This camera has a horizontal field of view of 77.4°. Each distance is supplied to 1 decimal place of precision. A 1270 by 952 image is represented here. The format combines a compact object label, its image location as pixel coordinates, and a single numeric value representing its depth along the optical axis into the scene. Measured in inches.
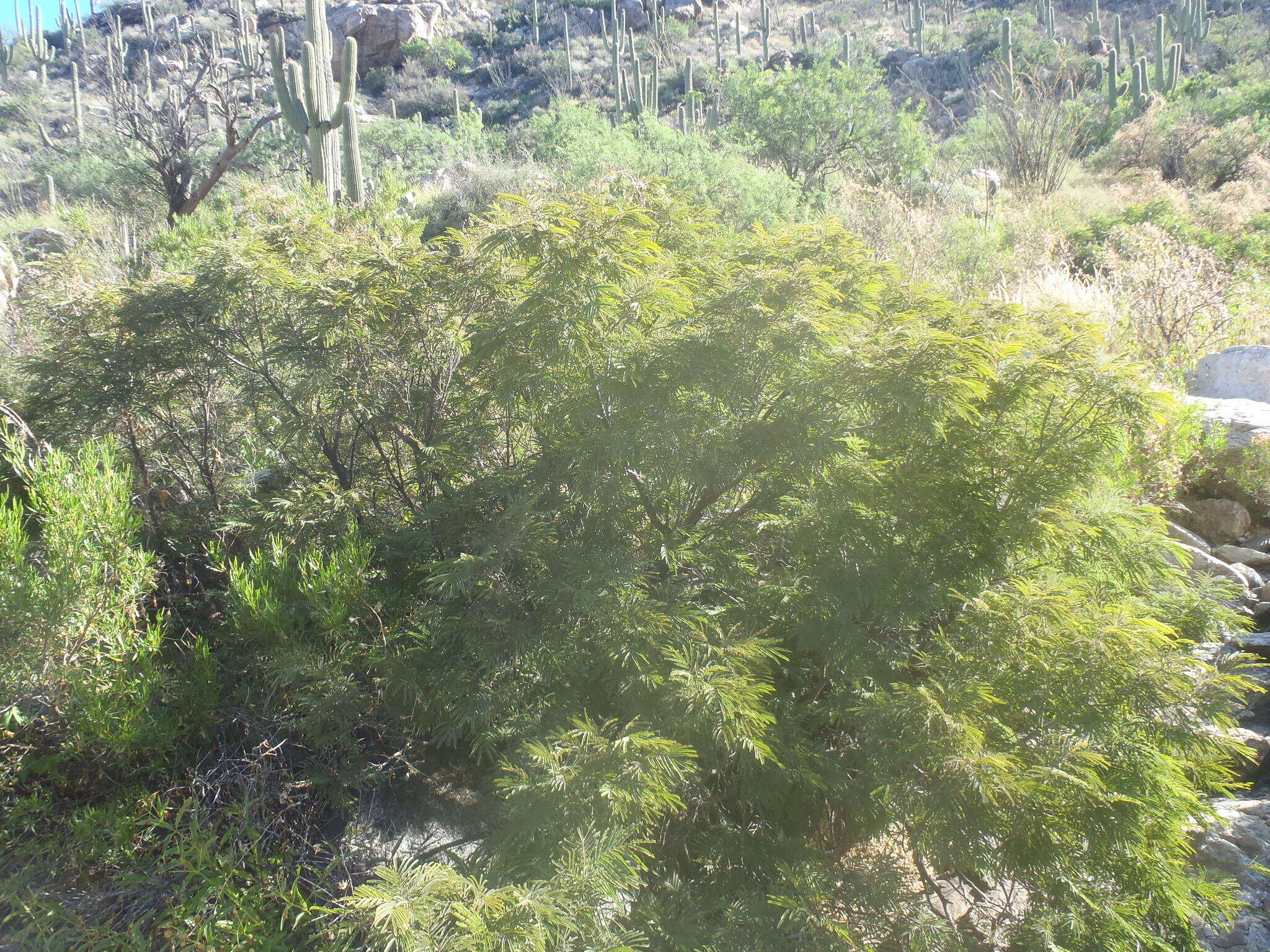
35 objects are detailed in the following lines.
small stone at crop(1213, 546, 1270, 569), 221.1
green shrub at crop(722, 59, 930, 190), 663.1
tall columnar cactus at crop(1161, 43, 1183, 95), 821.2
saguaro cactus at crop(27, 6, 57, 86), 1191.6
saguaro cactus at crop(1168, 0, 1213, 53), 940.6
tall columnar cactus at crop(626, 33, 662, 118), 954.7
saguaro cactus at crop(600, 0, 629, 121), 1003.3
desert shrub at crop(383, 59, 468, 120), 1339.8
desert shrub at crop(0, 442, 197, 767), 117.8
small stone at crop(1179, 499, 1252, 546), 235.9
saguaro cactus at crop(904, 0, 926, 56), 1253.7
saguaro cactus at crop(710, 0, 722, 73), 1248.6
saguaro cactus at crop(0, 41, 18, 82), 1160.2
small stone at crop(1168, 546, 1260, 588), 202.2
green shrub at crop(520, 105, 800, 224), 468.1
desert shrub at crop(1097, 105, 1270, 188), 600.7
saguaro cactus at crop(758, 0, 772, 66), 1279.5
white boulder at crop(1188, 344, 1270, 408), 279.3
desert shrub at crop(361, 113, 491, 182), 896.3
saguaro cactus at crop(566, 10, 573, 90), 1333.7
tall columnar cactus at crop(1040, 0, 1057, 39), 1094.6
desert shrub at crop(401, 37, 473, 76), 1456.7
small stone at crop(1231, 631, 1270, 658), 176.4
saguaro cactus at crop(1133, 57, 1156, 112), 778.8
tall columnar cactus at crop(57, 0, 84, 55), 1215.6
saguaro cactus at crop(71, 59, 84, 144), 931.3
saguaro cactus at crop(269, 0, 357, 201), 461.7
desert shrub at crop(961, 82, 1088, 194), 588.1
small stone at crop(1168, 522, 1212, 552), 220.4
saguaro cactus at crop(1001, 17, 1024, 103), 610.5
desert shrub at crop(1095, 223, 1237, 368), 307.4
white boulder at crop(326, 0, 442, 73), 1499.8
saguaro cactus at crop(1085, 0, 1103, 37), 1101.7
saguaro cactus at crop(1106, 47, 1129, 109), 834.8
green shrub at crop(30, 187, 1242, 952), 98.0
